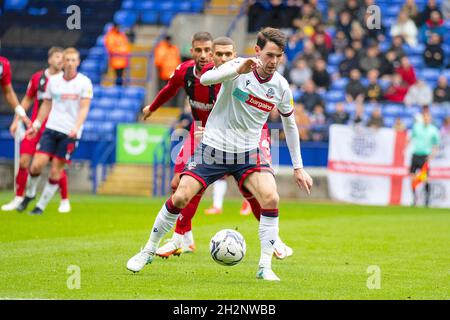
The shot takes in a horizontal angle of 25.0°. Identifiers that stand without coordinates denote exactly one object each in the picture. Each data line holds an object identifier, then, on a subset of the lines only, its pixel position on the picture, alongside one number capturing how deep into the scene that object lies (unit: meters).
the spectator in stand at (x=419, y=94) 24.62
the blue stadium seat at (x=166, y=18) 30.12
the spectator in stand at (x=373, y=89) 24.64
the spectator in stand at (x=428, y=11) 26.34
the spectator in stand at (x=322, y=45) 26.16
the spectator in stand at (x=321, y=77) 25.64
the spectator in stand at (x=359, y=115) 23.66
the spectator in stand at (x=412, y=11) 26.64
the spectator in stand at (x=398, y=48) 25.55
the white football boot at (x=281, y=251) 11.18
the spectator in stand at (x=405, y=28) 26.52
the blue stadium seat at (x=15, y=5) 31.12
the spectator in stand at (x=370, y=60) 25.44
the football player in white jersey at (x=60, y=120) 16.67
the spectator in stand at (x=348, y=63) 25.66
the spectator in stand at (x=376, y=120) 23.33
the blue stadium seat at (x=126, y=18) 30.40
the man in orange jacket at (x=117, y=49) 27.75
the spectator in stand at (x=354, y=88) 24.73
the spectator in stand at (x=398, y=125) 23.62
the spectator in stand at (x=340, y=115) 24.17
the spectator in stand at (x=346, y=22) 26.28
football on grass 9.88
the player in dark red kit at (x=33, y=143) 17.11
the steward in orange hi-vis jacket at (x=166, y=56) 27.41
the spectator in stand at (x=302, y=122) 24.23
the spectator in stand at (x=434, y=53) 25.89
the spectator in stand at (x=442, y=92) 24.66
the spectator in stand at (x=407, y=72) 24.98
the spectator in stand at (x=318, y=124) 24.22
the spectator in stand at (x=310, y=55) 26.05
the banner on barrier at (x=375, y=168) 22.84
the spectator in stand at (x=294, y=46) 27.14
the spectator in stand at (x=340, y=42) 26.42
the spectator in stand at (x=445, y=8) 27.44
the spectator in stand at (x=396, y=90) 25.08
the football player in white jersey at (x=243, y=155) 9.66
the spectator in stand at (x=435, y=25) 26.25
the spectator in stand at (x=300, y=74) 25.92
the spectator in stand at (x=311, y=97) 24.78
